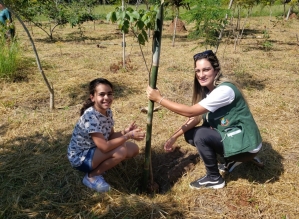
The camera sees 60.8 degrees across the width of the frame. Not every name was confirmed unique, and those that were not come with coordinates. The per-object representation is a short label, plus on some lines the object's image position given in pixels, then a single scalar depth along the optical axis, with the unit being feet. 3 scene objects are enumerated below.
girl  6.49
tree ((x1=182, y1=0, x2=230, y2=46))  13.34
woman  6.10
